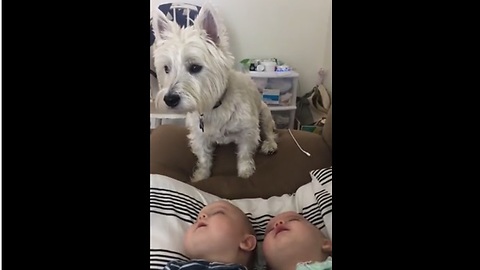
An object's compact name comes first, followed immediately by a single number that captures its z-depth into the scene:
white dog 0.96
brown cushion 1.02
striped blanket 0.89
